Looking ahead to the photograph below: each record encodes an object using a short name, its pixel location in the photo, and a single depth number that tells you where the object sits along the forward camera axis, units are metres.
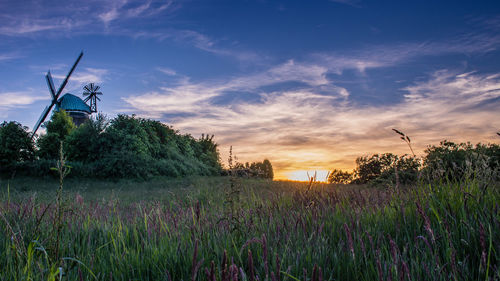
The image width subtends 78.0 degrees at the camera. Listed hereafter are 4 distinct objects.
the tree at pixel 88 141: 26.88
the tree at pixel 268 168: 35.50
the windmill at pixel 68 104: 56.32
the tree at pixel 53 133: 35.09
